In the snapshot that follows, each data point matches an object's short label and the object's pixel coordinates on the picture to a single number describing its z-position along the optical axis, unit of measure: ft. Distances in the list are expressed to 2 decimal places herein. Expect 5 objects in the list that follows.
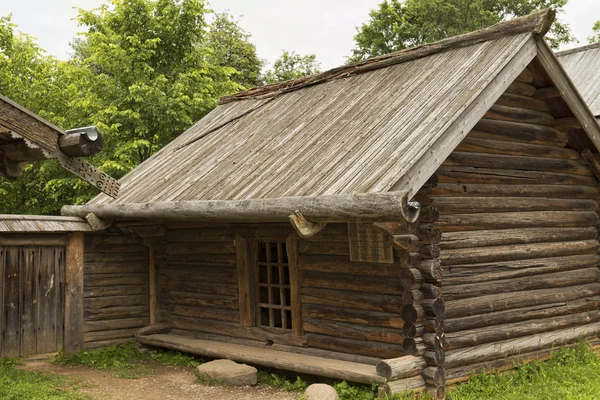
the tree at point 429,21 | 101.60
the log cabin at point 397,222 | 26.89
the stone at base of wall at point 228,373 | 30.83
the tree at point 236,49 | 106.63
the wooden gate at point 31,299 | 35.91
